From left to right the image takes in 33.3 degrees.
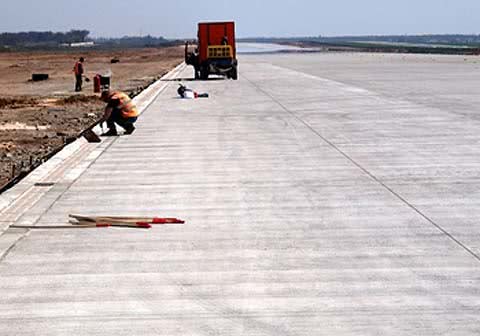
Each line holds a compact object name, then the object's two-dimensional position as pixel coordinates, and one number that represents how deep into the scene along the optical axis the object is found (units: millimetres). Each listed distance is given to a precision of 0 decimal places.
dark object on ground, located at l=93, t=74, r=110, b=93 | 36094
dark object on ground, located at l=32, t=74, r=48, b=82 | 51334
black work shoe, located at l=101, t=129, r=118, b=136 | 17875
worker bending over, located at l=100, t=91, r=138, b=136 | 17266
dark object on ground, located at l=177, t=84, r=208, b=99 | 29531
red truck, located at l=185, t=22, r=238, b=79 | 44000
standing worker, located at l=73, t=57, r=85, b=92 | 37781
